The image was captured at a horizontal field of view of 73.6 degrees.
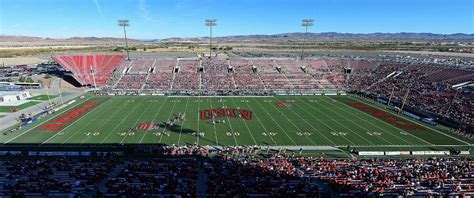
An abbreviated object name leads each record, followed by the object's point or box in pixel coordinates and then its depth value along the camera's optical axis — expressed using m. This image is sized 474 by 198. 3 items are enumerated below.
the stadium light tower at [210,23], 84.81
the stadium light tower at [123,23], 80.75
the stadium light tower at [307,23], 83.19
